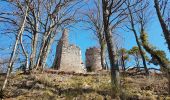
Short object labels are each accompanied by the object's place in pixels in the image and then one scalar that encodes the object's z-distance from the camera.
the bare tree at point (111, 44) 4.96
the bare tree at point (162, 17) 6.22
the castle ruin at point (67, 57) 11.37
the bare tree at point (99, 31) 12.41
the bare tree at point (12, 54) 4.63
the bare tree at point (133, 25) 8.94
